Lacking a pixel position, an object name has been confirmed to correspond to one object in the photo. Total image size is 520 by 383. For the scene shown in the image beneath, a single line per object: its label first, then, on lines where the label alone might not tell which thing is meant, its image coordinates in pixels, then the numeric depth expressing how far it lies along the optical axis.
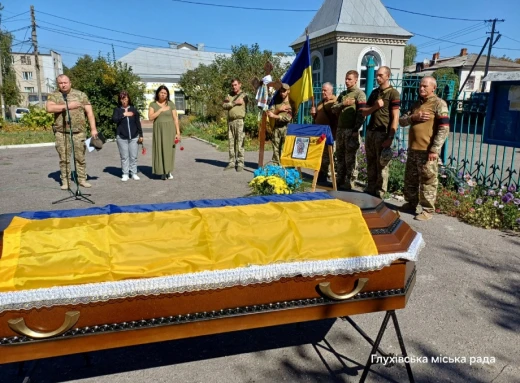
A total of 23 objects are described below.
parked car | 45.34
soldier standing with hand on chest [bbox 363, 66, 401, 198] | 6.14
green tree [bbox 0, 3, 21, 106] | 40.22
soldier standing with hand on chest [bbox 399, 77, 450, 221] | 5.49
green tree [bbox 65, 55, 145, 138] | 17.86
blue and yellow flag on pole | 7.58
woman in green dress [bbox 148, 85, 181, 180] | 8.27
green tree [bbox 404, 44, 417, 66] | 67.28
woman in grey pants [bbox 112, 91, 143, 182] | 8.01
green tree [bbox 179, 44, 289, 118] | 19.89
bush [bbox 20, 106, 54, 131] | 22.23
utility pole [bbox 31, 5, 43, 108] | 35.07
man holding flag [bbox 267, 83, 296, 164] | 7.98
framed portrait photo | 6.96
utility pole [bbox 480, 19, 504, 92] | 38.11
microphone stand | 6.58
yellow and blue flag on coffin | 1.90
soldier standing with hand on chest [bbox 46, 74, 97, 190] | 6.77
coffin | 1.85
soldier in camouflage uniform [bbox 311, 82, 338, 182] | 7.75
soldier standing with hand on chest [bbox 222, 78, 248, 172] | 9.12
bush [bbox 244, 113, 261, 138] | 16.05
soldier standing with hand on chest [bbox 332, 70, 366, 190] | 7.00
